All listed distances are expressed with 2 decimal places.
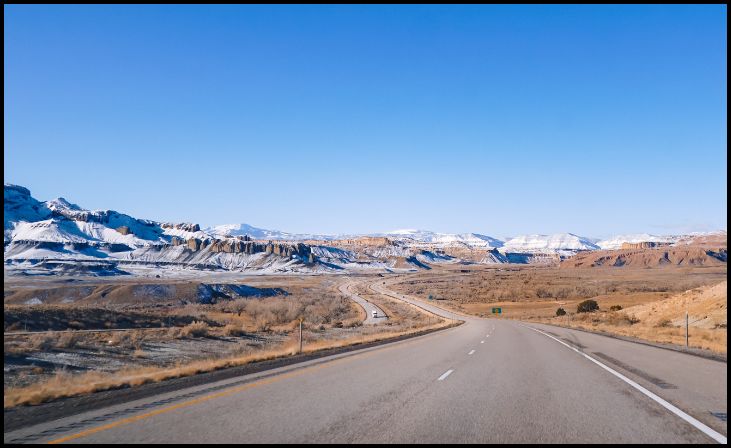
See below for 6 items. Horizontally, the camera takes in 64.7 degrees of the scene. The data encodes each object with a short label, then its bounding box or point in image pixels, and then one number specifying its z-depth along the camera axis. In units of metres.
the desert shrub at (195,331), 32.16
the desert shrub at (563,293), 101.99
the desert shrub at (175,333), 31.27
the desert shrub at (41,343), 23.94
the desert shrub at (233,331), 34.21
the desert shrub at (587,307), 70.62
